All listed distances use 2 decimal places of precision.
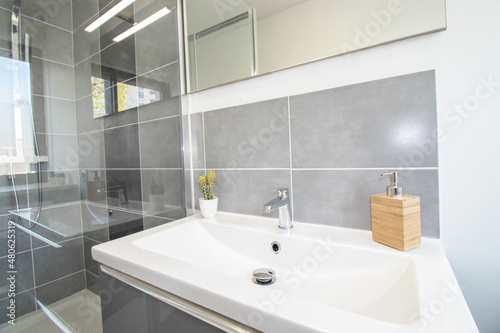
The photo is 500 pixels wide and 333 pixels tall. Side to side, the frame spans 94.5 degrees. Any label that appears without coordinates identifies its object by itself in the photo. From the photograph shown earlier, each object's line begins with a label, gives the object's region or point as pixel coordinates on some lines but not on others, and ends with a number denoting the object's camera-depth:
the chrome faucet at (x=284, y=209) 0.84
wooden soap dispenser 0.59
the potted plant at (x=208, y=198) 1.03
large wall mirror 0.69
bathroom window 0.96
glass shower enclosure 1.02
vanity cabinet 0.51
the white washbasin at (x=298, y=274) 0.36
